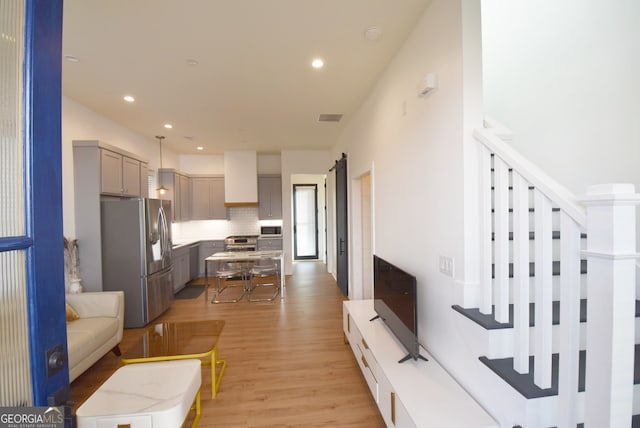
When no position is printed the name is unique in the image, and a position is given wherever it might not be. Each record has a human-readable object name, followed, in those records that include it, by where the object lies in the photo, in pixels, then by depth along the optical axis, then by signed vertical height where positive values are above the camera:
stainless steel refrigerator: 3.62 -0.52
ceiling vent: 4.25 +1.60
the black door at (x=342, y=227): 4.88 -0.27
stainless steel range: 6.15 -0.68
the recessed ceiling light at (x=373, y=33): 2.19 +1.54
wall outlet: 1.71 -0.36
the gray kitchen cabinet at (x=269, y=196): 6.71 +0.47
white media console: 1.37 -1.07
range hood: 6.44 +0.93
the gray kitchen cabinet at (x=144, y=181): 4.35 +0.59
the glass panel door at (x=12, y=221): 0.66 -0.01
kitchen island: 4.80 -0.79
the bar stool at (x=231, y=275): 4.72 -1.09
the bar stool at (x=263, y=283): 4.80 -1.45
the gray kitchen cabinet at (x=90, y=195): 3.44 +0.29
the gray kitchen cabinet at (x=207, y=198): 6.44 +0.42
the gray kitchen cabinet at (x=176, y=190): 5.62 +0.57
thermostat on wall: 1.82 +0.91
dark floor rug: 5.02 -1.54
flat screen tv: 1.84 -0.75
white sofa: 2.35 -1.11
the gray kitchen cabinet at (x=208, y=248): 6.32 -0.80
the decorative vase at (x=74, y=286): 3.29 -0.88
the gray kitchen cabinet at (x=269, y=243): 6.38 -0.71
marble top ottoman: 1.46 -1.14
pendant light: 4.94 +0.52
